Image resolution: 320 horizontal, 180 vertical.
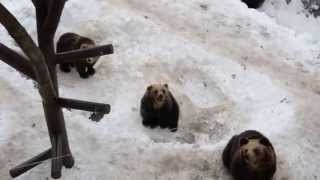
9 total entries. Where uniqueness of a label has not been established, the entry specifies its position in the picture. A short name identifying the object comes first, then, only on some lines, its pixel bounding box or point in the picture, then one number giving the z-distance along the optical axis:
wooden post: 11.24
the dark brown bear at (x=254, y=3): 23.59
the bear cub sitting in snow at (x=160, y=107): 16.30
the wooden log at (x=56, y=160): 11.99
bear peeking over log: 18.56
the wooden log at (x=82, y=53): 12.01
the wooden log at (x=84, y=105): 12.05
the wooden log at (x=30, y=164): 12.69
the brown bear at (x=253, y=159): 13.73
